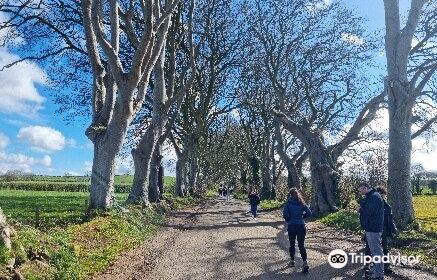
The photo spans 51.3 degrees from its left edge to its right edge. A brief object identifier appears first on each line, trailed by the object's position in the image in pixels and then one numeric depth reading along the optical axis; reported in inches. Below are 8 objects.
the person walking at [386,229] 365.4
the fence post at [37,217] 451.2
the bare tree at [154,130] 754.8
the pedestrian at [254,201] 904.5
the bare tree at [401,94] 540.1
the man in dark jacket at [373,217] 335.3
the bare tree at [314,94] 858.1
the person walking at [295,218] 380.8
